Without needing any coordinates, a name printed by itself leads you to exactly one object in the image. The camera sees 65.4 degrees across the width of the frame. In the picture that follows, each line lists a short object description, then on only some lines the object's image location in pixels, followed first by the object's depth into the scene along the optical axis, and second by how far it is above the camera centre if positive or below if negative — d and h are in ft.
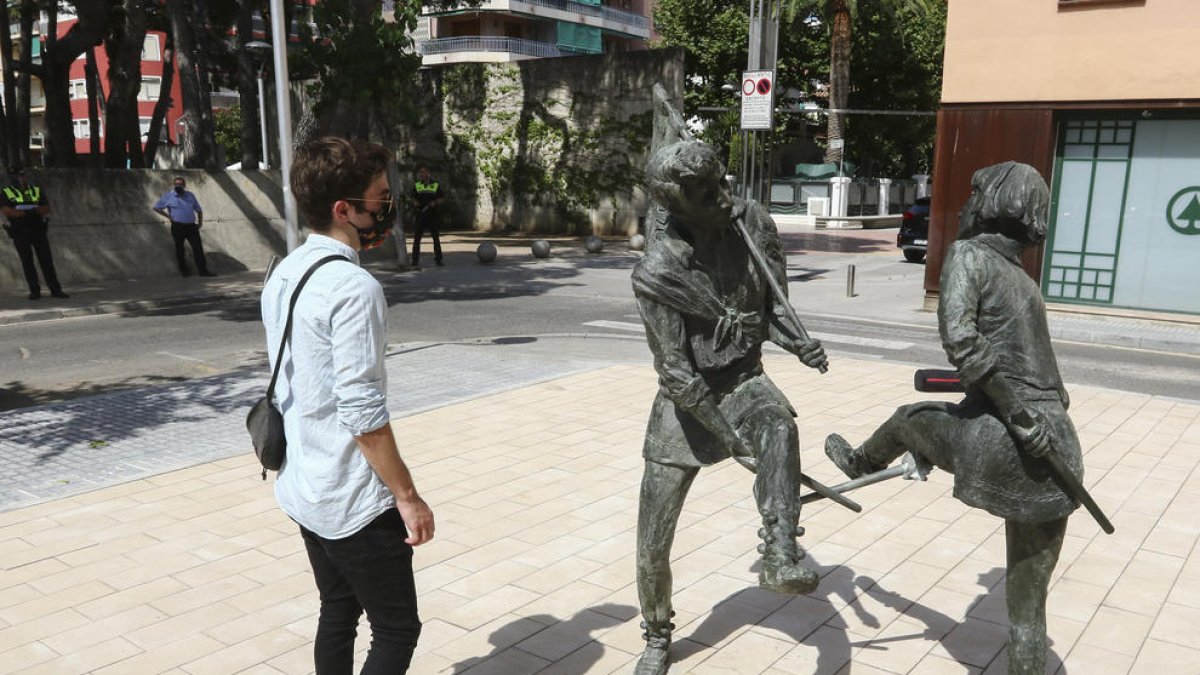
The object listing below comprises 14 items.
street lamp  50.60 +5.21
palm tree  112.16 +13.82
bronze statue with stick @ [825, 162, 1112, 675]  9.75 -2.51
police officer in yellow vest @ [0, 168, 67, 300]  47.91 -4.37
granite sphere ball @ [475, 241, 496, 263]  67.92 -7.55
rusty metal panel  44.70 +0.27
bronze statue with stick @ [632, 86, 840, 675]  10.38 -2.15
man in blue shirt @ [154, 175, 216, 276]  56.54 -4.45
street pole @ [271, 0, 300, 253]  36.01 +2.26
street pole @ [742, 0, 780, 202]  60.39 +6.84
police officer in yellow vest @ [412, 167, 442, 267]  64.95 -3.70
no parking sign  58.85 +3.28
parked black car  75.46 -6.19
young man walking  8.35 -2.40
